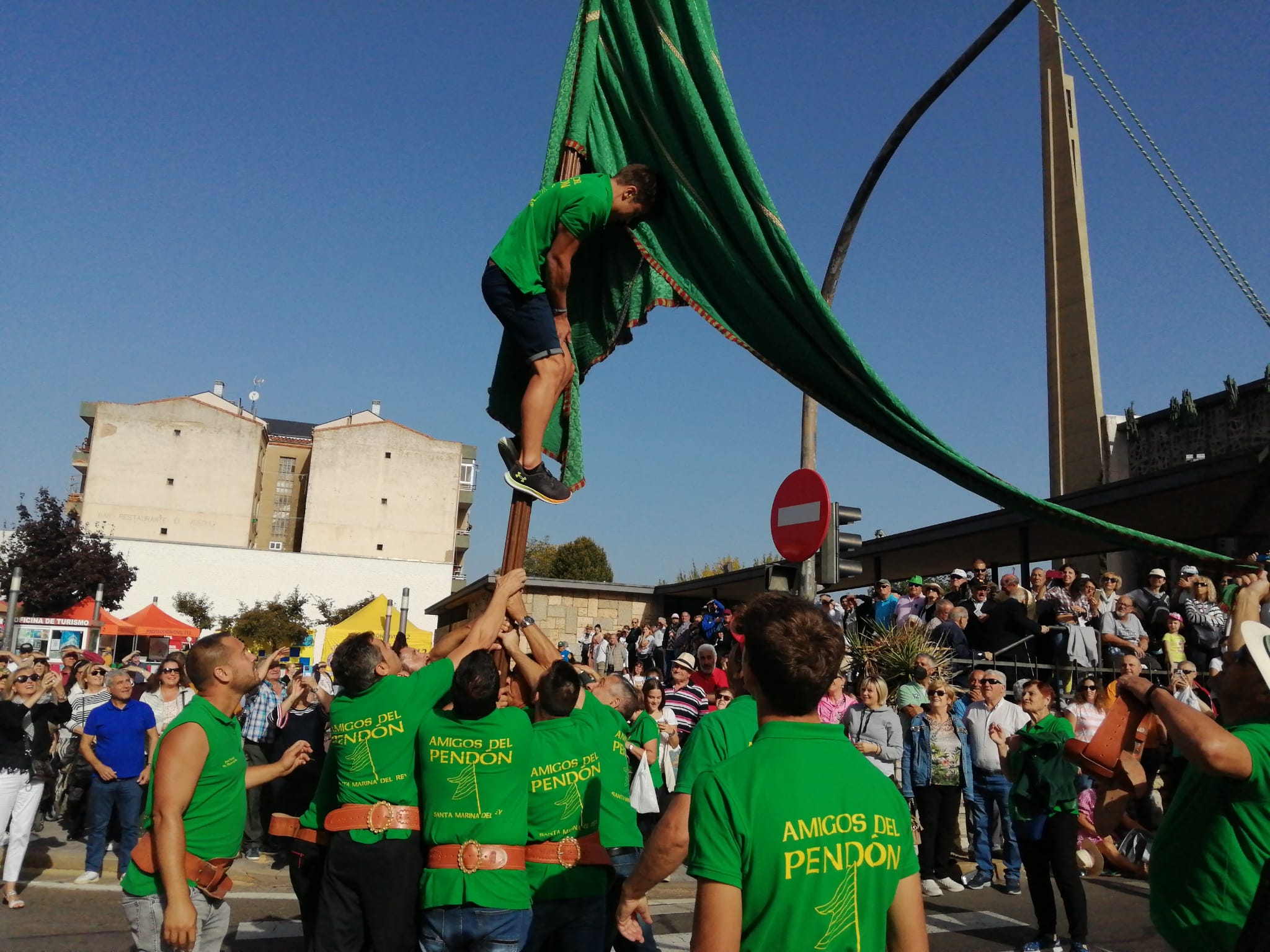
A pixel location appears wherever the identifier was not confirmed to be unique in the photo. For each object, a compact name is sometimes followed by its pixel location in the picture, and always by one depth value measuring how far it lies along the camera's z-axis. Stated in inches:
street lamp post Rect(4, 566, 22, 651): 628.4
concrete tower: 863.1
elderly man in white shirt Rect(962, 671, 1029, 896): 397.7
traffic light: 332.2
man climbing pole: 150.9
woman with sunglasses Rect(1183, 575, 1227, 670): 442.0
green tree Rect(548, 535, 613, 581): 2321.6
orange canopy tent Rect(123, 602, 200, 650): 1098.1
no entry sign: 324.2
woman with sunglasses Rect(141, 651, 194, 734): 447.8
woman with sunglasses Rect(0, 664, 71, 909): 341.1
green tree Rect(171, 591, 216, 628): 2102.6
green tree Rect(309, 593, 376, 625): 2239.2
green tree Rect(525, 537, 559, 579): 2377.0
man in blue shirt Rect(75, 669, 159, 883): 385.1
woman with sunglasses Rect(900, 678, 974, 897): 393.7
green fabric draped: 149.8
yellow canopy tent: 901.8
